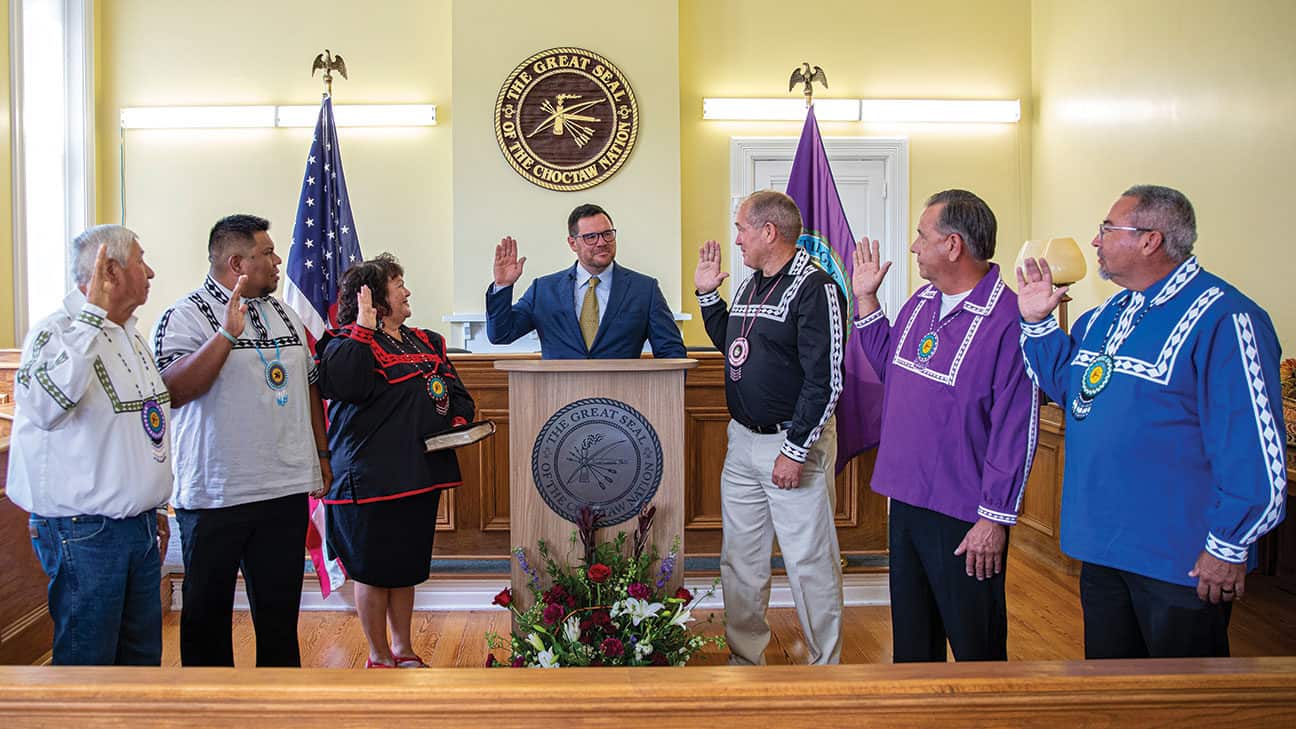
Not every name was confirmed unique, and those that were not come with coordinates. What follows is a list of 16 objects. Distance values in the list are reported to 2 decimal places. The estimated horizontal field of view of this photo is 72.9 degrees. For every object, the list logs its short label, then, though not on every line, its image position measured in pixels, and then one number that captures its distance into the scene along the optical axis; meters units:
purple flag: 3.79
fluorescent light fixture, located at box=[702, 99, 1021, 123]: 5.68
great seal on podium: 2.42
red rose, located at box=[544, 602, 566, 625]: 2.23
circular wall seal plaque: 5.48
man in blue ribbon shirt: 1.52
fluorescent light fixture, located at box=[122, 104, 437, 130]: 5.60
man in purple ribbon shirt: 1.89
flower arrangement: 2.24
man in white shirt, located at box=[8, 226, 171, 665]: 1.75
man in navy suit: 2.93
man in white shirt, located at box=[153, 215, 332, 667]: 2.09
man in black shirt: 2.35
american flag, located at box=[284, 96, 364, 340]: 4.02
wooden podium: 2.41
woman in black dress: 2.41
